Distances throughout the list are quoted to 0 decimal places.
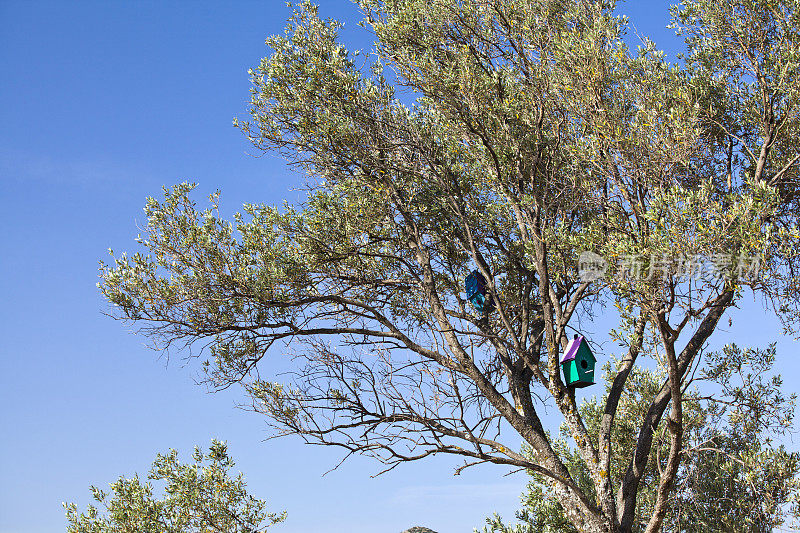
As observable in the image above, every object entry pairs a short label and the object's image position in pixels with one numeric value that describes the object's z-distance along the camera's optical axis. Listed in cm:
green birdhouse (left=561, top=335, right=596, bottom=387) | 1066
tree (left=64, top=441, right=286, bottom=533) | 1238
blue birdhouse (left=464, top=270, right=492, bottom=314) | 1184
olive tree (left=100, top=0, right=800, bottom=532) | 959
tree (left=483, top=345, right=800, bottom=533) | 1120
